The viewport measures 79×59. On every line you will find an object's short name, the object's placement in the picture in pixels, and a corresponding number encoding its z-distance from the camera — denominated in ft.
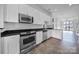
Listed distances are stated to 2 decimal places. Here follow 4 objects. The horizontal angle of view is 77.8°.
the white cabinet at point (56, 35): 6.34
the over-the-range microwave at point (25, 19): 3.76
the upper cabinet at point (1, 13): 2.64
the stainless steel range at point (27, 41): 3.30
